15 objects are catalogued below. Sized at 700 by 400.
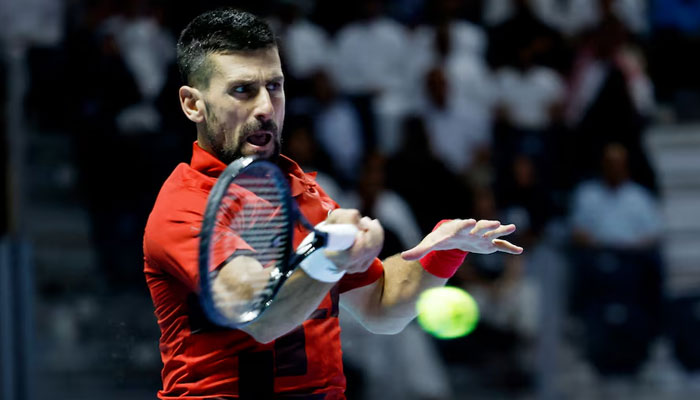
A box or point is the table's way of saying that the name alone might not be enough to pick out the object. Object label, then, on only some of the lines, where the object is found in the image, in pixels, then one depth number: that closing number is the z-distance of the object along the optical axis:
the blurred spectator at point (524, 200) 16.66
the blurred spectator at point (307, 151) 15.25
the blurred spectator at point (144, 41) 16.52
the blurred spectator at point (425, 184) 16.05
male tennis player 5.72
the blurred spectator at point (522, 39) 19.48
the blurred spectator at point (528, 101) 17.97
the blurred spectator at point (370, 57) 18.55
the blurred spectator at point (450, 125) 17.66
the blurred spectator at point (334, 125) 17.06
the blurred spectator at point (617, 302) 14.55
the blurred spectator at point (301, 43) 17.73
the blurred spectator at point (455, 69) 18.02
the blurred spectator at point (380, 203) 14.87
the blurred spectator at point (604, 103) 18.50
